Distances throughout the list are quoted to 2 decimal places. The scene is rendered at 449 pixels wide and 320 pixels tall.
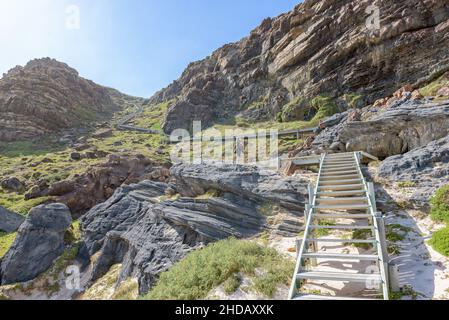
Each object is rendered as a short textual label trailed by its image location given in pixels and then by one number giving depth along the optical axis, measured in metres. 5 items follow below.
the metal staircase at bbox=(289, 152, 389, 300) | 5.74
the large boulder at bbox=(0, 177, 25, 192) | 42.18
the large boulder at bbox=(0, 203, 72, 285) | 17.59
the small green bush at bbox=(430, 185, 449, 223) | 9.38
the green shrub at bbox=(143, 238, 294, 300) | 7.25
